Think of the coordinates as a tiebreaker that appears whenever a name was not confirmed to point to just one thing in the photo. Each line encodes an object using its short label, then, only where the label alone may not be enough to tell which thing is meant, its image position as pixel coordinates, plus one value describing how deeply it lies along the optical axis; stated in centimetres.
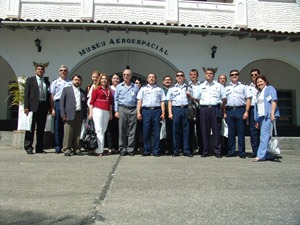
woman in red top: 748
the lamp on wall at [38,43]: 1029
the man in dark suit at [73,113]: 754
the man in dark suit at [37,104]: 767
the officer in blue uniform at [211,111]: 754
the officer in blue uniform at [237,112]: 759
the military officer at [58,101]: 786
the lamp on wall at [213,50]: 1076
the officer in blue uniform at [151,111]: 766
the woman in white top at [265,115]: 692
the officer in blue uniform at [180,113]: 761
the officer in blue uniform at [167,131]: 805
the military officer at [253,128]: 760
